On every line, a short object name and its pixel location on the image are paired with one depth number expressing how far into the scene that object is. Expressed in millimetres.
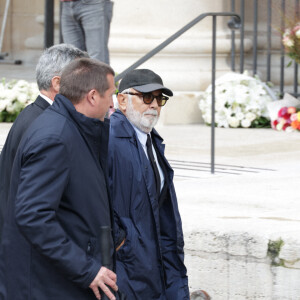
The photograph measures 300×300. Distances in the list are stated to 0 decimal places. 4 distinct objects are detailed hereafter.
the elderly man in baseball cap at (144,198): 6871
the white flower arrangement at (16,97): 18047
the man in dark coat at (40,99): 6742
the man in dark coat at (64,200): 5363
